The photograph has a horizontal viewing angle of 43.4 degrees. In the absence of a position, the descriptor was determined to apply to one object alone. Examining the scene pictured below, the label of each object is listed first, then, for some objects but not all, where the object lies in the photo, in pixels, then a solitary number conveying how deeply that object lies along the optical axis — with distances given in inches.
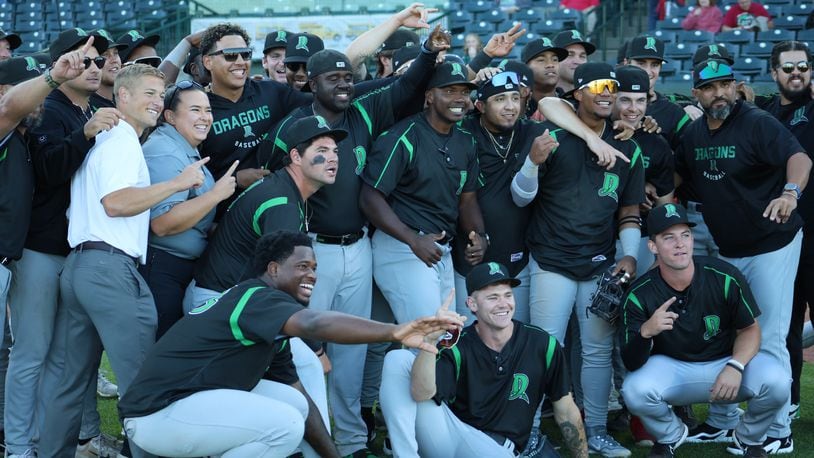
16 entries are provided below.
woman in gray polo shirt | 219.1
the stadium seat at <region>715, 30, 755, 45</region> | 559.5
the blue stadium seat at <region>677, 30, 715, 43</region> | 582.9
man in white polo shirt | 202.5
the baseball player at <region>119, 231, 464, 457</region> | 182.1
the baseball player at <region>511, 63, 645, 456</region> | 248.2
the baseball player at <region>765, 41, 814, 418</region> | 265.7
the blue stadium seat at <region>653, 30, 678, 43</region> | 593.0
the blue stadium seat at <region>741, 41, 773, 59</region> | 556.4
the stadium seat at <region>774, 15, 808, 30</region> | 566.9
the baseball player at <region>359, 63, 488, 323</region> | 237.9
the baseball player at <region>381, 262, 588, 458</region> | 214.1
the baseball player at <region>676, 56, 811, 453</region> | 246.8
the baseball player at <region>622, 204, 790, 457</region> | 233.6
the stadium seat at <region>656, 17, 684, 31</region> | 601.3
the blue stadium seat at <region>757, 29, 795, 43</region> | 558.9
